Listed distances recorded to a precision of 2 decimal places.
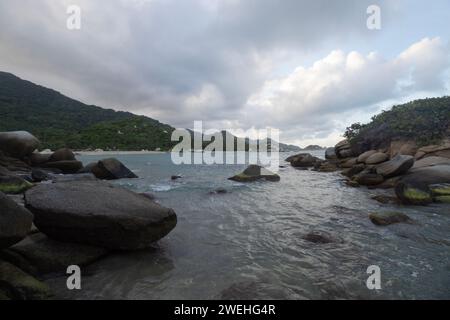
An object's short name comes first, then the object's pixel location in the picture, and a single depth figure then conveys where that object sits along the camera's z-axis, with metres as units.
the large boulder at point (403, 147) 25.88
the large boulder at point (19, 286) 4.38
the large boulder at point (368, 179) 18.98
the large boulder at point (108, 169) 22.97
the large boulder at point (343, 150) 36.16
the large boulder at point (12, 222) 4.65
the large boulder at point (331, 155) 40.29
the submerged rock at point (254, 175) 23.31
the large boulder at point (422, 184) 13.16
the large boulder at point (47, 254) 5.40
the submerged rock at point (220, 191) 17.08
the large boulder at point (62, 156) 25.75
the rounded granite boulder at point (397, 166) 17.72
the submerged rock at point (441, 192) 13.53
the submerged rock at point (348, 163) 29.92
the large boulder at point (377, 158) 23.72
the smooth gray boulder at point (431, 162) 18.53
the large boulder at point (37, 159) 24.77
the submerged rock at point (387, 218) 9.49
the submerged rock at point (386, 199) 13.43
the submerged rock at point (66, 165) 24.83
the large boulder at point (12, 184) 14.15
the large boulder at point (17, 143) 22.77
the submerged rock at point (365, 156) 26.44
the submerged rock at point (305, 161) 42.03
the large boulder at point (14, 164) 21.95
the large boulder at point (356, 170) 24.03
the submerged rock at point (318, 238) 7.87
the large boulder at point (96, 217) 6.07
